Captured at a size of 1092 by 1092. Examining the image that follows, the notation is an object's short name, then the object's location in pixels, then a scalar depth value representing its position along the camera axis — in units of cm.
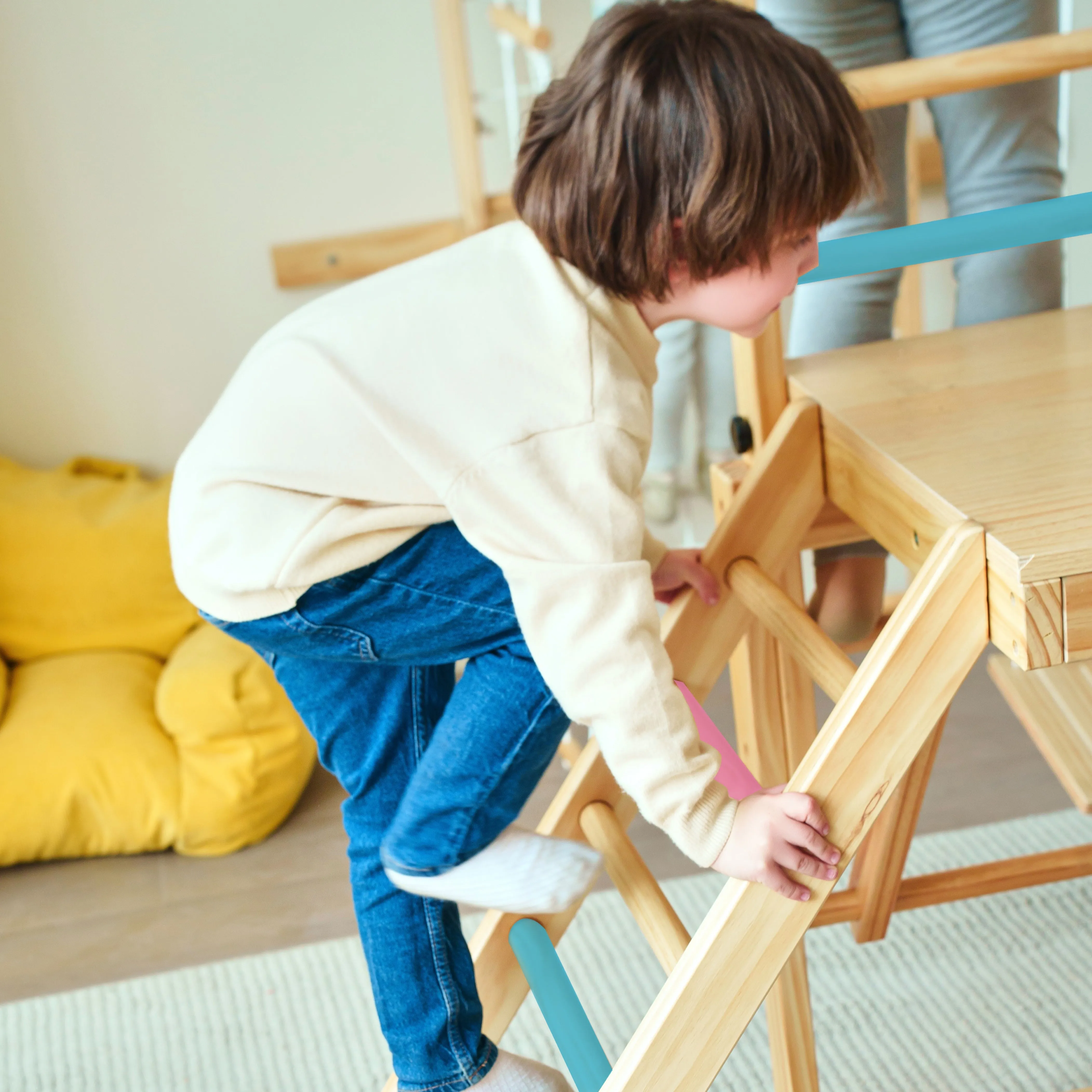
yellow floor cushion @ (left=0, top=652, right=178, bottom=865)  163
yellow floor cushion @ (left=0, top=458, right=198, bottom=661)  190
